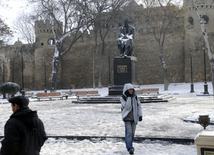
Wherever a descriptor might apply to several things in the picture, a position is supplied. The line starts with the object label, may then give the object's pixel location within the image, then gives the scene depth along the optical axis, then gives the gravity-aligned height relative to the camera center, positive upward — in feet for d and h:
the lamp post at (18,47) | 133.80 +13.92
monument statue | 51.49 +6.37
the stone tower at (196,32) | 102.32 +15.02
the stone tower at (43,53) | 122.72 +10.24
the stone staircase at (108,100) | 50.37 -4.00
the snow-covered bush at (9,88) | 72.49 -2.19
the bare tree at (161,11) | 88.58 +19.83
